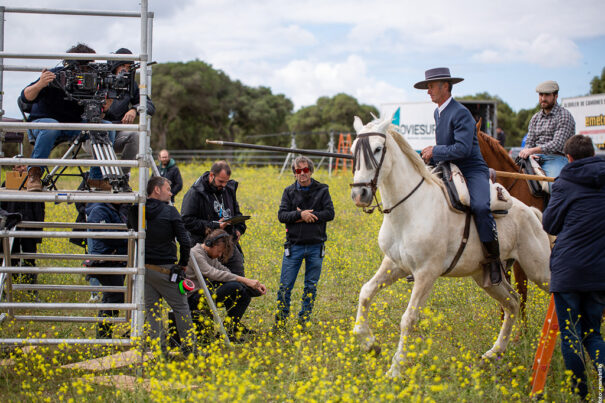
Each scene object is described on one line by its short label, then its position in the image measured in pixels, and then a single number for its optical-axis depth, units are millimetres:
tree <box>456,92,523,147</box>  57750
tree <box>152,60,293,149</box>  59812
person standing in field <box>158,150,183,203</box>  14953
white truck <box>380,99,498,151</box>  29109
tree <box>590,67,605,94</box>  48469
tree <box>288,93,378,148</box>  63656
